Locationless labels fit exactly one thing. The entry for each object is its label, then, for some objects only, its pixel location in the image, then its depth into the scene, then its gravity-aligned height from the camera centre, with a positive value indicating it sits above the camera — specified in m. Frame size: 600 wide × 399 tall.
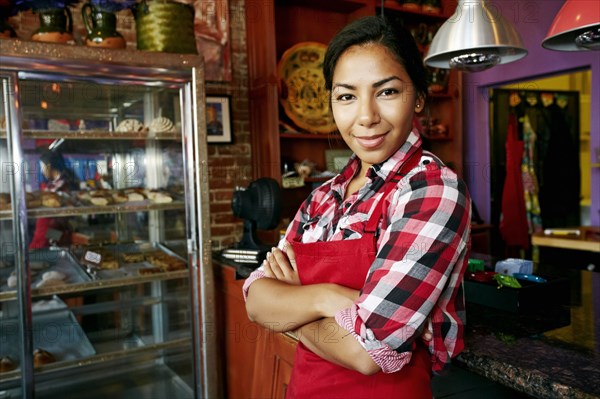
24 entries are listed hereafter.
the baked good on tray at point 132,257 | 2.86 -0.46
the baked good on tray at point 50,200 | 2.48 -0.10
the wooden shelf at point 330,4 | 3.75 +1.25
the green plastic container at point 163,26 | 2.66 +0.79
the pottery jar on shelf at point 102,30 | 2.59 +0.77
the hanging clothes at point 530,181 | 5.78 -0.20
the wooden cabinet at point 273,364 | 2.04 -0.83
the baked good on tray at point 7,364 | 2.48 -0.92
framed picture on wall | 3.42 +0.37
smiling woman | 0.93 -0.18
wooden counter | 3.38 -0.55
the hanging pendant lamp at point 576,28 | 1.72 +0.49
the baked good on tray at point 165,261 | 2.83 -0.49
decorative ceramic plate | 3.63 +0.62
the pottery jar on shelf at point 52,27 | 2.54 +0.77
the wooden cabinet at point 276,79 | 3.42 +0.67
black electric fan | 2.53 -0.21
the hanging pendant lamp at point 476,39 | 1.95 +0.50
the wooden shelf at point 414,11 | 4.05 +1.29
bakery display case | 2.39 -0.26
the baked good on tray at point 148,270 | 2.74 -0.52
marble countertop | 1.04 -0.45
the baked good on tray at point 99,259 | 2.75 -0.45
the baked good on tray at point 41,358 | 2.49 -0.89
